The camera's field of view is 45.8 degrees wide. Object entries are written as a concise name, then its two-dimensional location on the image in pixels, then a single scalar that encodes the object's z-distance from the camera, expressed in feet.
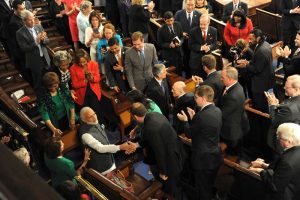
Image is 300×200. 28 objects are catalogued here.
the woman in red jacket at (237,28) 17.51
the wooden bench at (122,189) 9.60
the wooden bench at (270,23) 23.60
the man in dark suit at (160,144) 10.50
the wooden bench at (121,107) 15.30
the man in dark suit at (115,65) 15.28
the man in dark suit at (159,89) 13.30
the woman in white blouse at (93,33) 16.66
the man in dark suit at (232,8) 20.75
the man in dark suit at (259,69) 14.80
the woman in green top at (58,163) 10.09
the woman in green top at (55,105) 12.50
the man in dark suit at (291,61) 14.89
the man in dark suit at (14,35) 16.61
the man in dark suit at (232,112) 11.87
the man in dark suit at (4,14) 17.44
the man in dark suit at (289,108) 10.87
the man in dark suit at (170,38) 17.85
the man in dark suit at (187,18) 18.60
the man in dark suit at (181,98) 12.46
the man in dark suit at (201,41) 16.93
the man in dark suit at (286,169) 8.66
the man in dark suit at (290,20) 20.68
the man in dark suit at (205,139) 10.44
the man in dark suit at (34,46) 16.10
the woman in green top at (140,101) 11.62
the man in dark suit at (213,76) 13.32
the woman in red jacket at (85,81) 14.07
